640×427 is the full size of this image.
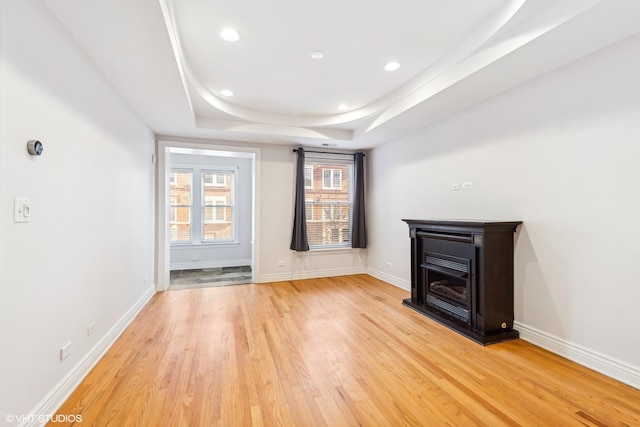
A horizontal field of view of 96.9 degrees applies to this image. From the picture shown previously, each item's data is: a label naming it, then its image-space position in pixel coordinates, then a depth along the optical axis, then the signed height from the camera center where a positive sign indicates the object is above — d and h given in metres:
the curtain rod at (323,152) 5.09 +1.16
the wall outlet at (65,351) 1.86 -0.92
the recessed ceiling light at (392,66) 2.92 +1.55
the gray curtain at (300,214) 5.05 +0.00
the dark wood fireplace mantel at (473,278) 2.73 -0.65
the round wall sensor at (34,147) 1.55 +0.37
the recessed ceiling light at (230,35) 2.37 +1.53
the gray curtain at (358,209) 5.44 +0.09
